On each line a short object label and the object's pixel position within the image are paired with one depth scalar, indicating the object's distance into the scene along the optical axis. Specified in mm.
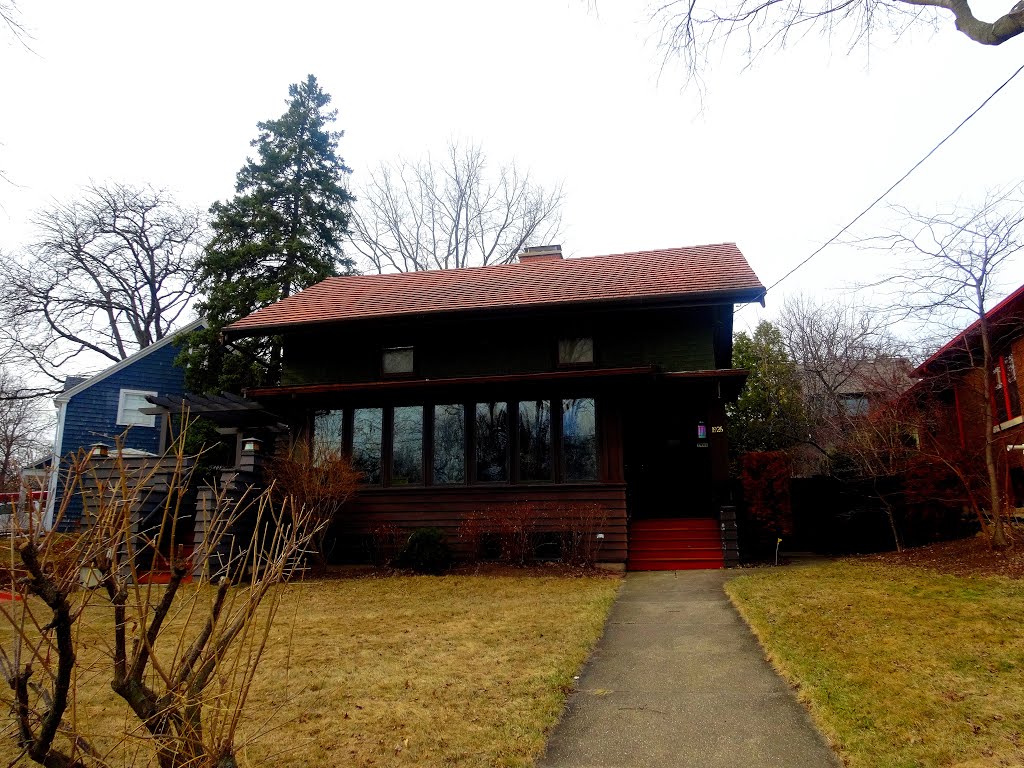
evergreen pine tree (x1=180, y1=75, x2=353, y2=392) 21609
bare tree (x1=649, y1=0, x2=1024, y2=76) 5824
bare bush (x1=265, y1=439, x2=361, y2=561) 11688
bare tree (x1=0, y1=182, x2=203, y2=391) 25141
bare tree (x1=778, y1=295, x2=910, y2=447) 24328
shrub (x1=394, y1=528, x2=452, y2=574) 11766
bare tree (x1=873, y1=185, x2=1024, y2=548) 9930
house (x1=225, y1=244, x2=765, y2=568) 12719
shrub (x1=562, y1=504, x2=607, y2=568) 11781
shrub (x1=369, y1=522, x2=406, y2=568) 12672
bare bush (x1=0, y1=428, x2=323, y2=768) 2299
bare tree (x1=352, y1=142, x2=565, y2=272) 30578
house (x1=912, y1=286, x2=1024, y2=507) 11578
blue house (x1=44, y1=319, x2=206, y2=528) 20938
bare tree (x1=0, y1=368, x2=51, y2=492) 30094
